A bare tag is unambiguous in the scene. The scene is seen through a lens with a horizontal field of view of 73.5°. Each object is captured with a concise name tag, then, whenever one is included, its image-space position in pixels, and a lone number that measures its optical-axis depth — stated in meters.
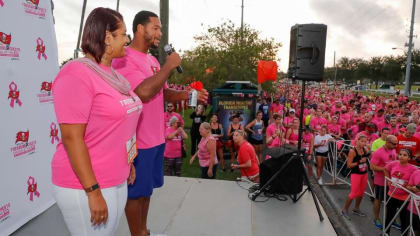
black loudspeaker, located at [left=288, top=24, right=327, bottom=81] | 4.21
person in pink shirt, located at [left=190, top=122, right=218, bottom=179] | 5.63
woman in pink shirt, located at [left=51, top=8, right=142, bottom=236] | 1.18
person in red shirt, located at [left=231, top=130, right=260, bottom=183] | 5.03
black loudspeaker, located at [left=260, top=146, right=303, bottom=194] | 3.81
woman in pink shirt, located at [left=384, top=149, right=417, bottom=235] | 4.55
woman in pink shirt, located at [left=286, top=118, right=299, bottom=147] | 7.32
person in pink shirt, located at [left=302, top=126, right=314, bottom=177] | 7.34
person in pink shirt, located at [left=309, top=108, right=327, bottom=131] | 9.06
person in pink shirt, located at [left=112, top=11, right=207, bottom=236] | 1.81
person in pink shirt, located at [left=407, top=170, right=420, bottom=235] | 4.21
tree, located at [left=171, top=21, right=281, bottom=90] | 17.73
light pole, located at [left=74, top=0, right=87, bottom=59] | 9.41
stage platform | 2.96
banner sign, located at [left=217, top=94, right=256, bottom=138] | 9.46
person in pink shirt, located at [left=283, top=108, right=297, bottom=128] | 8.31
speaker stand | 3.77
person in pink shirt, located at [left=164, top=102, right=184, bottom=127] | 6.64
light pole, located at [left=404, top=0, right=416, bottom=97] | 22.61
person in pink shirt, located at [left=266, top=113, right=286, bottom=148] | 7.23
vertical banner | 2.85
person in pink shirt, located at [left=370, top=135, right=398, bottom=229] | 5.20
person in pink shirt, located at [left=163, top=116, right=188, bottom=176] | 5.98
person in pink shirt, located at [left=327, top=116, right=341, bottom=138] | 9.02
